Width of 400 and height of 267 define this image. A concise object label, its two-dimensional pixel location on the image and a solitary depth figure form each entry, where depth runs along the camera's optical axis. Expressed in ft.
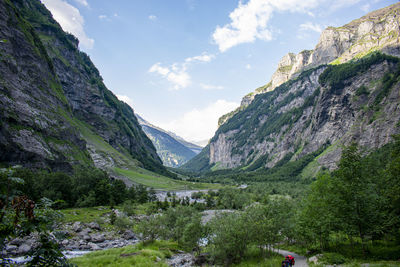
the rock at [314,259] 110.52
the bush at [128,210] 259.92
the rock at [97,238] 165.42
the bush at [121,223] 198.64
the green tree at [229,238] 122.42
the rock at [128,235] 190.45
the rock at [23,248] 115.85
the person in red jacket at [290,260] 90.48
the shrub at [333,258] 100.78
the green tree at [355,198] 94.99
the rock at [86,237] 163.22
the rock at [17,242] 123.65
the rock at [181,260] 133.69
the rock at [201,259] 135.23
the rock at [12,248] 113.47
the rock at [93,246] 147.64
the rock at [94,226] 191.67
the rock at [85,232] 171.16
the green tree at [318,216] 113.60
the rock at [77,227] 177.47
